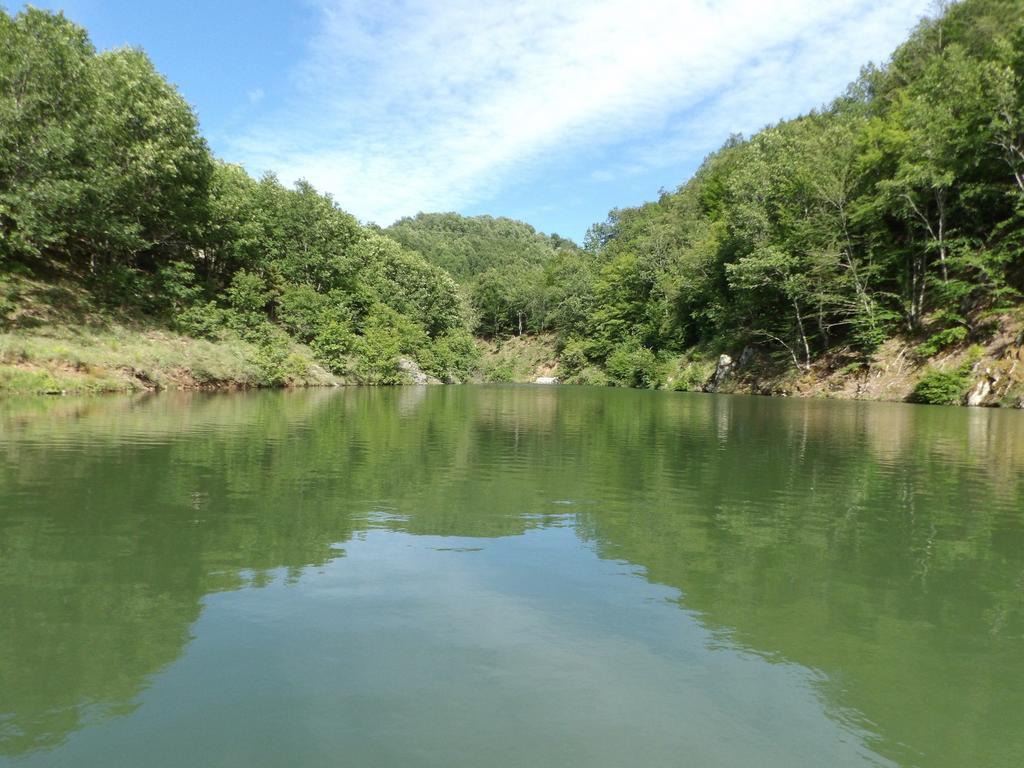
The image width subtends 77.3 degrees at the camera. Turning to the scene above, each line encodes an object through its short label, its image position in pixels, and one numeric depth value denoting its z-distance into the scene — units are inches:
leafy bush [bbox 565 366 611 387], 2977.6
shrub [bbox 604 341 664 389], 2586.1
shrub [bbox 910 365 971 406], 1296.8
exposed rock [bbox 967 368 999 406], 1228.5
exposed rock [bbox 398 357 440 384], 2306.1
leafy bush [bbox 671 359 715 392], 2268.7
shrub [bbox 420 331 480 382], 2551.7
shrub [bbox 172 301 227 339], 1518.9
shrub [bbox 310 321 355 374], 1924.2
